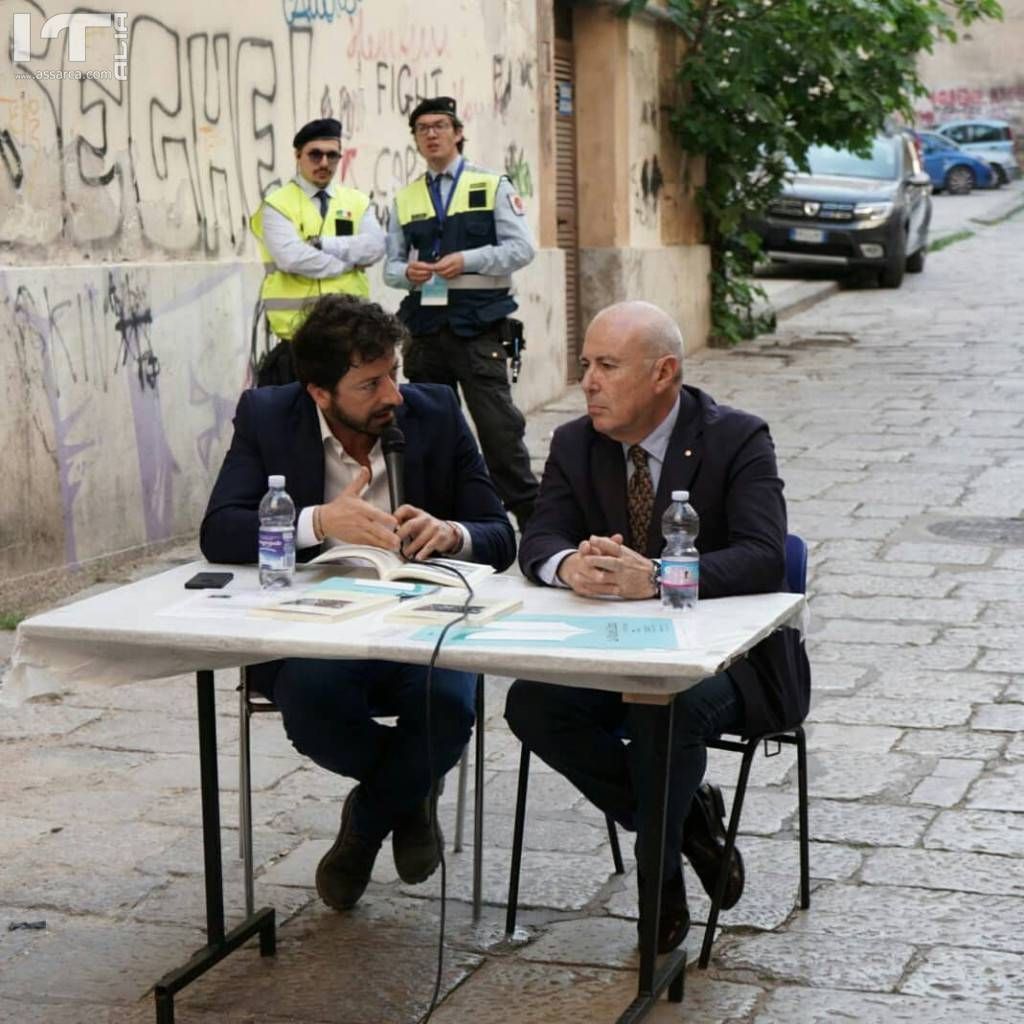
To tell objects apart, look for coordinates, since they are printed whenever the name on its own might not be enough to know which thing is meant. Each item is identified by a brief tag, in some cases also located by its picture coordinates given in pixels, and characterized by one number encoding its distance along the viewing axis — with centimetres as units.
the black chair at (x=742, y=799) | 422
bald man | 414
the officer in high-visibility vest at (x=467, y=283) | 897
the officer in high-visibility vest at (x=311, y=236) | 866
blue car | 3869
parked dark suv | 2147
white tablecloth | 357
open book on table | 427
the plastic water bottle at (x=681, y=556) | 402
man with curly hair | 441
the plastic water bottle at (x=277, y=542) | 425
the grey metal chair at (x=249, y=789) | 441
